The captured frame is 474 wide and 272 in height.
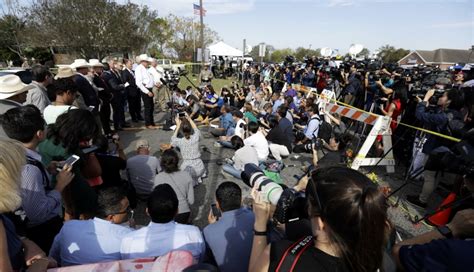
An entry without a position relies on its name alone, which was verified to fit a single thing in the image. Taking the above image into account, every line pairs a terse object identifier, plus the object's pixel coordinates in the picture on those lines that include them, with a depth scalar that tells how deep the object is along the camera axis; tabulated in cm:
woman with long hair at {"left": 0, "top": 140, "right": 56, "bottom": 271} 114
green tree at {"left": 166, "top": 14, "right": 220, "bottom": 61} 4954
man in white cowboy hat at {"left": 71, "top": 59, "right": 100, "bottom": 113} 562
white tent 2712
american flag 2222
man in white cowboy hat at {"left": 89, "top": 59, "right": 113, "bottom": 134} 677
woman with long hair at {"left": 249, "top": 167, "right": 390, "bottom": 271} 114
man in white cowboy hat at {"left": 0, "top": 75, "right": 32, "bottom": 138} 334
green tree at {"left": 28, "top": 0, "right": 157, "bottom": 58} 2473
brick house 5572
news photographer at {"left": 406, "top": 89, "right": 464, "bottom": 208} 422
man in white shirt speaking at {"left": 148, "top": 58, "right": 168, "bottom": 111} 861
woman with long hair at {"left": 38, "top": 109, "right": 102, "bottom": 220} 250
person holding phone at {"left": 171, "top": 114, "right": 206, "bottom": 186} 489
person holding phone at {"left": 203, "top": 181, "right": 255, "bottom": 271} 211
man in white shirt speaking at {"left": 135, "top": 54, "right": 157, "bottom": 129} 786
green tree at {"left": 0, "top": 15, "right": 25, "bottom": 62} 3036
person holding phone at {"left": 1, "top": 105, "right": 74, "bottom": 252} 188
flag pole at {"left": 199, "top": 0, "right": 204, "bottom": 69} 2206
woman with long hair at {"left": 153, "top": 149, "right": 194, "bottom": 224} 350
